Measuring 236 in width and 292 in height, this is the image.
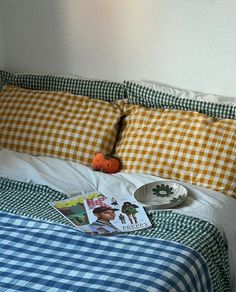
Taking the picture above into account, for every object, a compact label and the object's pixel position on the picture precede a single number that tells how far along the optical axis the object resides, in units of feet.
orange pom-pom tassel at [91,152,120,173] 9.00
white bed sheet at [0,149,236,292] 7.70
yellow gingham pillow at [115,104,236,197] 8.47
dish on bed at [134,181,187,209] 8.02
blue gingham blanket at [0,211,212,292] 6.27
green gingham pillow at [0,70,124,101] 9.90
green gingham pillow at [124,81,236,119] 8.91
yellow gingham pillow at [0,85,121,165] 9.46
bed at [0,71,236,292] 6.59
